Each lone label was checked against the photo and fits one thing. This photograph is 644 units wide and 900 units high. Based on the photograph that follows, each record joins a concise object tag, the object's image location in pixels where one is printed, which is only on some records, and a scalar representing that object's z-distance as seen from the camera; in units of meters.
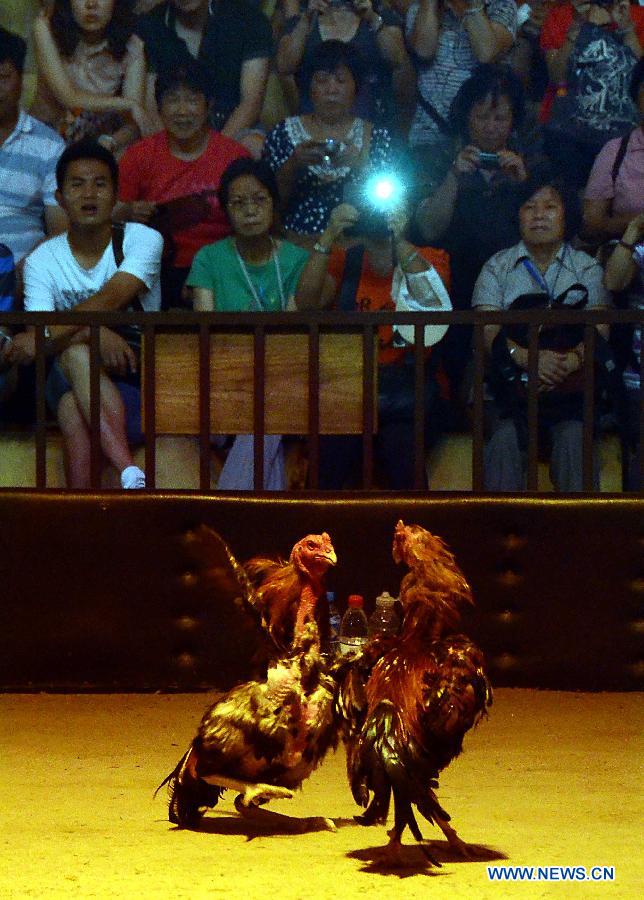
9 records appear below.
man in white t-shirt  7.51
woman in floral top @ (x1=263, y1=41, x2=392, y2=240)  8.22
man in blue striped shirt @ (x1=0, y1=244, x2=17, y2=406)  7.61
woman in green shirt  7.93
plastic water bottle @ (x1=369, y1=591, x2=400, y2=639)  4.80
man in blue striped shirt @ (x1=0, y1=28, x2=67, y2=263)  8.20
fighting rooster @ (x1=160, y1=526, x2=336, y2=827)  3.82
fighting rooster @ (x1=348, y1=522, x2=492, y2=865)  3.54
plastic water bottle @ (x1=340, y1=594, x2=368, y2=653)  4.70
